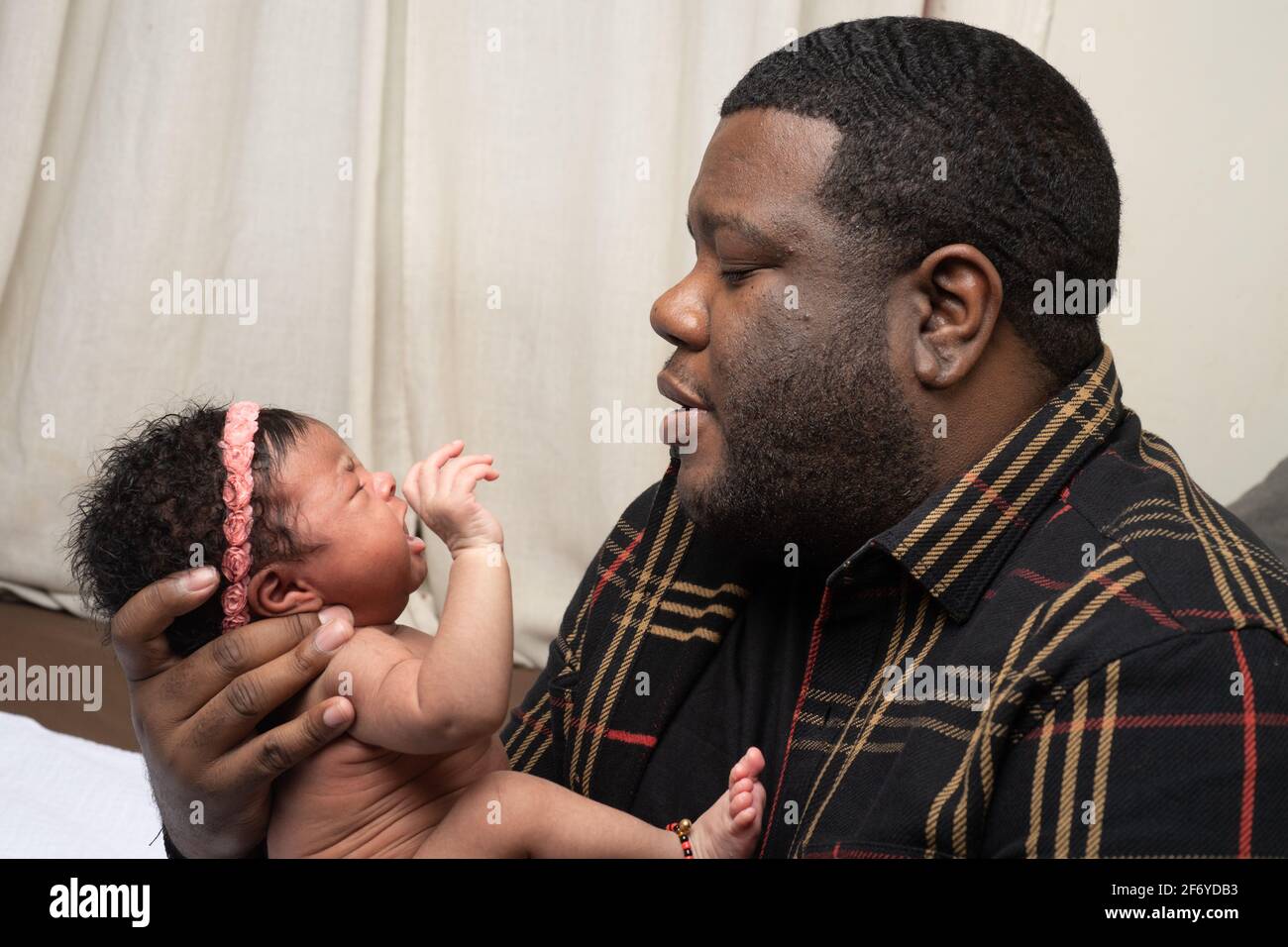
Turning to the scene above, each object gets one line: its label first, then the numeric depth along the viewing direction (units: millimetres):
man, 1083
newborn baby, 1379
